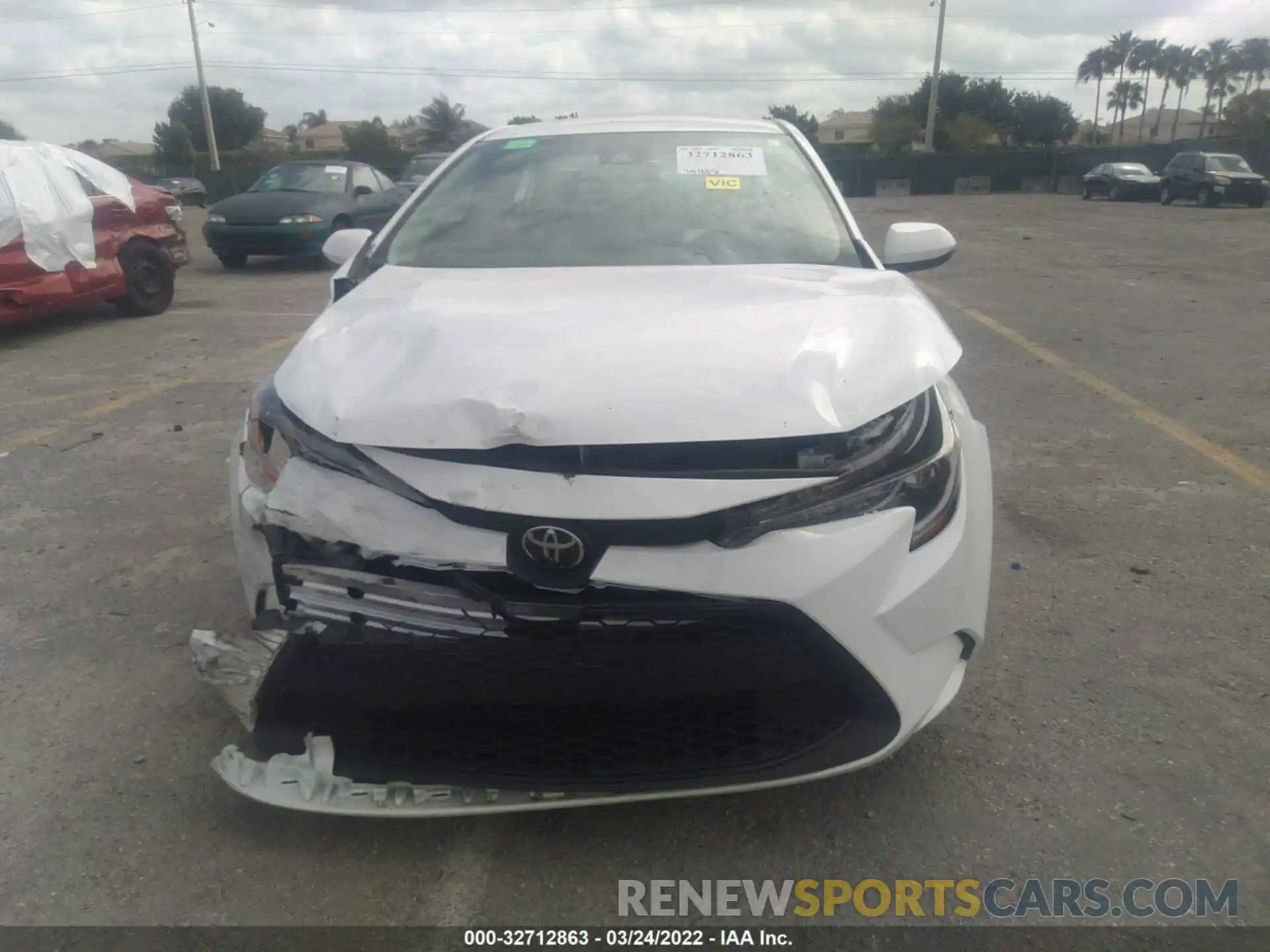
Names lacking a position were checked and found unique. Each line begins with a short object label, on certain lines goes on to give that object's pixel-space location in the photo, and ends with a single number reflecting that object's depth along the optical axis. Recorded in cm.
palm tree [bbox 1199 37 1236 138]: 8238
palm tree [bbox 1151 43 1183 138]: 8556
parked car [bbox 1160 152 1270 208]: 2711
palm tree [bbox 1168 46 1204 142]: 8544
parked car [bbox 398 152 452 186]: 1429
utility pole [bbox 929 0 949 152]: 4833
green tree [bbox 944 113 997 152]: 6200
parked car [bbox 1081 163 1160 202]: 3175
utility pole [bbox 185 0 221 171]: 4306
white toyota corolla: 188
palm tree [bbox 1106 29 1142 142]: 8831
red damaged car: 754
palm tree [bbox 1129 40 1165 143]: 8656
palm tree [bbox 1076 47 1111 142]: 9112
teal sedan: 1220
